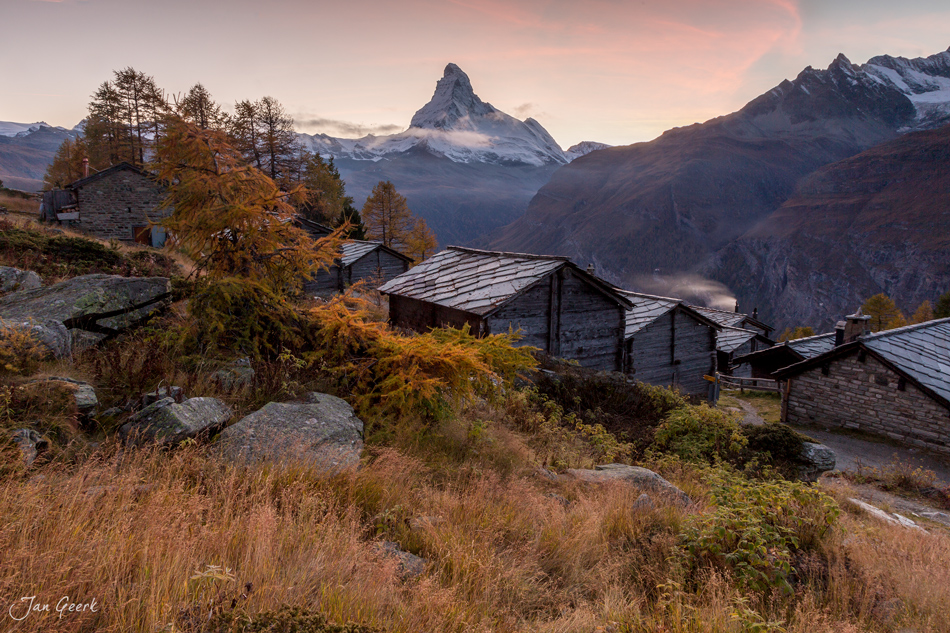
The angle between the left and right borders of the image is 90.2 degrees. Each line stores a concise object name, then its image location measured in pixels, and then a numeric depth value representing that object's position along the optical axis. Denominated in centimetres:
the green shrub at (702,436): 1070
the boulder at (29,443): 399
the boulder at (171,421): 483
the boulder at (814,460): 1112
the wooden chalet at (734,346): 4000
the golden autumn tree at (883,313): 6294
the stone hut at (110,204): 2811
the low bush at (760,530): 444
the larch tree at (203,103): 4592
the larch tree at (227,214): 774
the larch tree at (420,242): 5803
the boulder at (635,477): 687
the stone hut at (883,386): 1977
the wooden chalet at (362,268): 3353
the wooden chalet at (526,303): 1612
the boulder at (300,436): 500
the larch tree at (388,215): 5912
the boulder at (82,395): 498
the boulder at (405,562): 368
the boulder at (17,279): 849
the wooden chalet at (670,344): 2233
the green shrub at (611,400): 1210
